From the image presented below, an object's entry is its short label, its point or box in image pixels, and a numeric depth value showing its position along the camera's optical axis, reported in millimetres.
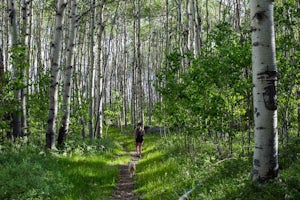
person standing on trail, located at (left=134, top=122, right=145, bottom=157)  14516
